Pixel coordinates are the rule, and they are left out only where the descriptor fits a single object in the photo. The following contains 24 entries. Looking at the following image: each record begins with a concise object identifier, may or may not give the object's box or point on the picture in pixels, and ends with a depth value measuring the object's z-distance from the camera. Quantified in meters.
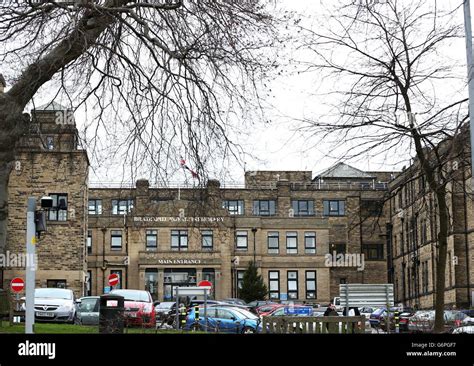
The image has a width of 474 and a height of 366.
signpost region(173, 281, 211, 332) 35.07
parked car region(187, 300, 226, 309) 53.67
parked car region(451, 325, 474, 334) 27.00
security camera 21.58
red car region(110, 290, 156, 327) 30.08
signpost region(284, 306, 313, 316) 39.72
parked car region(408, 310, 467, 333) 27.41
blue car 34.78
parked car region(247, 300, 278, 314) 61.74
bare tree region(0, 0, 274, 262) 18.59
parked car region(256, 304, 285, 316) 54.09
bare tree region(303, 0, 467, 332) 18.55
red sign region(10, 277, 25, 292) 38.86
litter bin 20.02
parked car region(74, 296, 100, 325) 34.43
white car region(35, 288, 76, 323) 34.66
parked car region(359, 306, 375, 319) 57.08
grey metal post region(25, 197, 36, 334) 18.95
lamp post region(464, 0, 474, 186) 16.50
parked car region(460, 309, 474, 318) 48.50
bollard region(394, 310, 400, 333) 38.44
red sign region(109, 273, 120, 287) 37.83
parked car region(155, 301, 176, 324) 41.82
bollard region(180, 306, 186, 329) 35.48
